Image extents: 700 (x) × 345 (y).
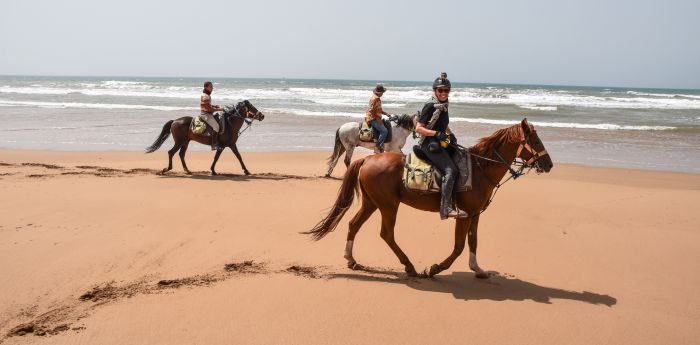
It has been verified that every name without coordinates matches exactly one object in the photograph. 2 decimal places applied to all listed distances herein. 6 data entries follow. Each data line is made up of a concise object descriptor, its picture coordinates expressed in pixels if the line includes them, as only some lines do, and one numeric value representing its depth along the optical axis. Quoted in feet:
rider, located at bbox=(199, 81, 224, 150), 39.36
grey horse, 37.78
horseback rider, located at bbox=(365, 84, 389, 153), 36.76
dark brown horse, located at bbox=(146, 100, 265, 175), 40.65
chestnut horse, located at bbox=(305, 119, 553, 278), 18.17
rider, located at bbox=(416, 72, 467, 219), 17.80
